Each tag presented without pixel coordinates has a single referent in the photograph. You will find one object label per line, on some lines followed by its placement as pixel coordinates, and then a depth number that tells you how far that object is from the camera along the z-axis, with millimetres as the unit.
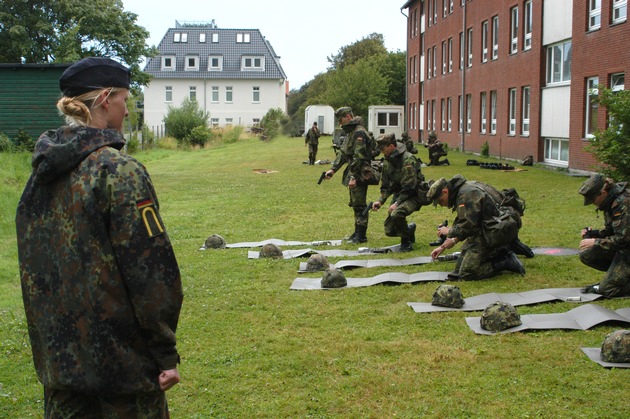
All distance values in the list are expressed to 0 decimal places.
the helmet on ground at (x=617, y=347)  6574
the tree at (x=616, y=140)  13773
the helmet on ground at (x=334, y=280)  10352
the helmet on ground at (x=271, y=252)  12930
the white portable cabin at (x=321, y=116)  74125
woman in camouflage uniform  3238
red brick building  25906
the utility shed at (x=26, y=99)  27391
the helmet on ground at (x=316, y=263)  11680
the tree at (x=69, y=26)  40219
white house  86375
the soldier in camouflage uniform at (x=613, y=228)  8820
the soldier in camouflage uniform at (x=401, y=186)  12891
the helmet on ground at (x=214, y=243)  14234
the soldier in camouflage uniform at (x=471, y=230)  10273
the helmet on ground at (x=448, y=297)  8891
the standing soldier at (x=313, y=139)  36812
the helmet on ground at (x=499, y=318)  7809
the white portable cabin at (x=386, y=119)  60188
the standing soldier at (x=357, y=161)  14195
